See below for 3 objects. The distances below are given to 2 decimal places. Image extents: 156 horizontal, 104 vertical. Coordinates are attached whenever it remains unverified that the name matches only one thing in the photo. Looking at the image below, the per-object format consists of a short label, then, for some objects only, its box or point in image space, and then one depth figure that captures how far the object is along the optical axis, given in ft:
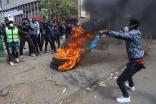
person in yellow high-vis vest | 13.27
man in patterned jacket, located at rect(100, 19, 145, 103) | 8.59
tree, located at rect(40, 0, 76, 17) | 28.65
